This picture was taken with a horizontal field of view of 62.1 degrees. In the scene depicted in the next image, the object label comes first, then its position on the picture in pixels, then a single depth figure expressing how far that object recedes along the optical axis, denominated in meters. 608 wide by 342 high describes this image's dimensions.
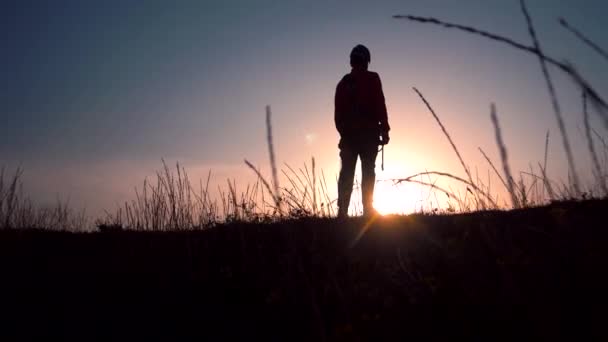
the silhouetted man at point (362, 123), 6.38
